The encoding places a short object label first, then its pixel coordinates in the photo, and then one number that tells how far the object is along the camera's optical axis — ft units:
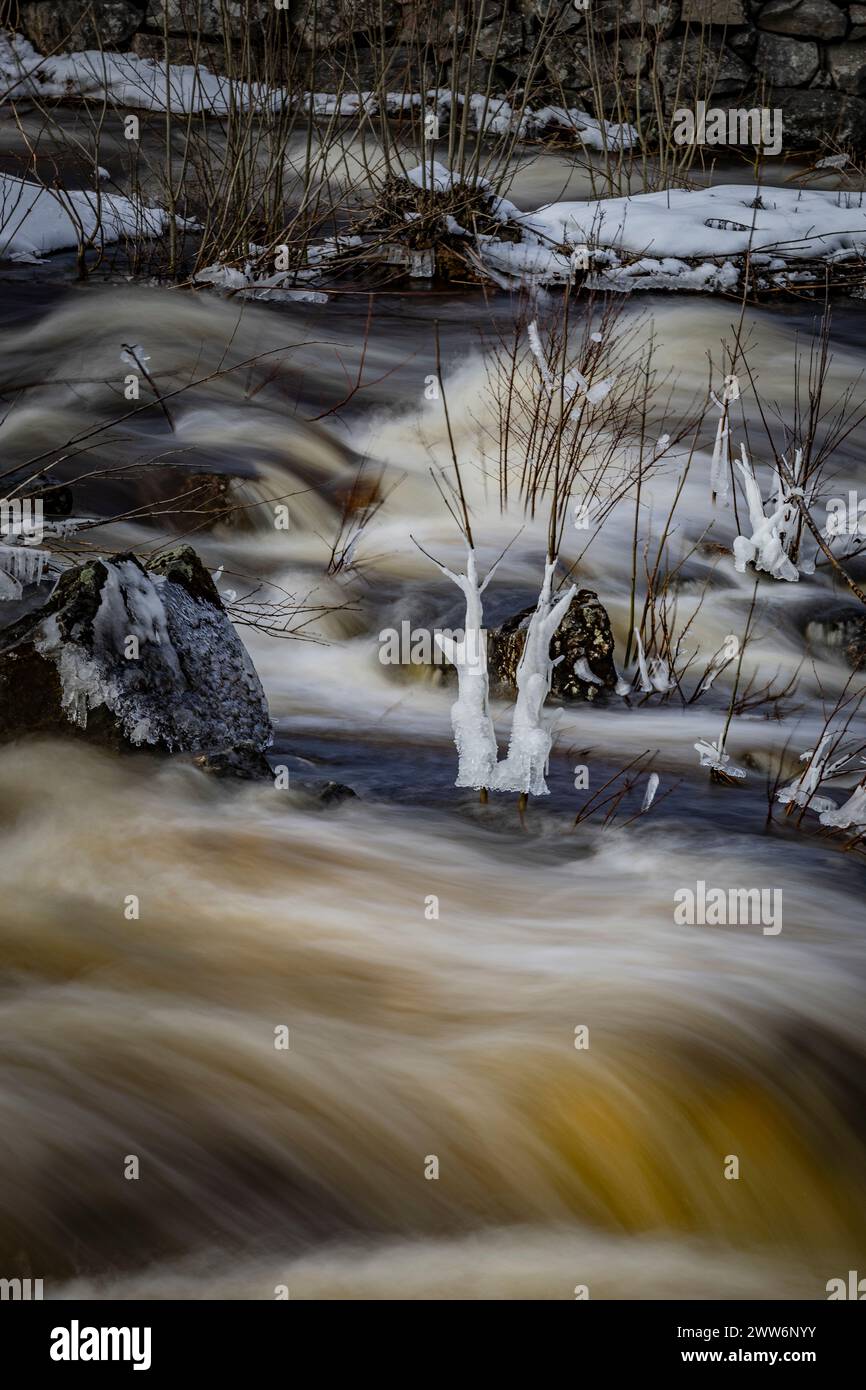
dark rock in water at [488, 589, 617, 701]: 16.62
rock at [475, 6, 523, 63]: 46.16
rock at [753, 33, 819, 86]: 46.01
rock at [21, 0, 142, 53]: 47.39
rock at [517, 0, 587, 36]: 45.27
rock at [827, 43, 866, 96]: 45.83
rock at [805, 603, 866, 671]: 18.74
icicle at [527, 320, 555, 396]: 17.67
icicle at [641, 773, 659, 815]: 13.79
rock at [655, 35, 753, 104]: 45.73
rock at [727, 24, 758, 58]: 46.01
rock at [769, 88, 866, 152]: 45.96
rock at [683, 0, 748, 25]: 44.52
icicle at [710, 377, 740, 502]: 22.54
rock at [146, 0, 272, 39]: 45.91
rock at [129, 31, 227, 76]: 46.01
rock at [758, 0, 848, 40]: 45.70
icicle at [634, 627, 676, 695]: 17.16
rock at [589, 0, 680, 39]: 44.50
